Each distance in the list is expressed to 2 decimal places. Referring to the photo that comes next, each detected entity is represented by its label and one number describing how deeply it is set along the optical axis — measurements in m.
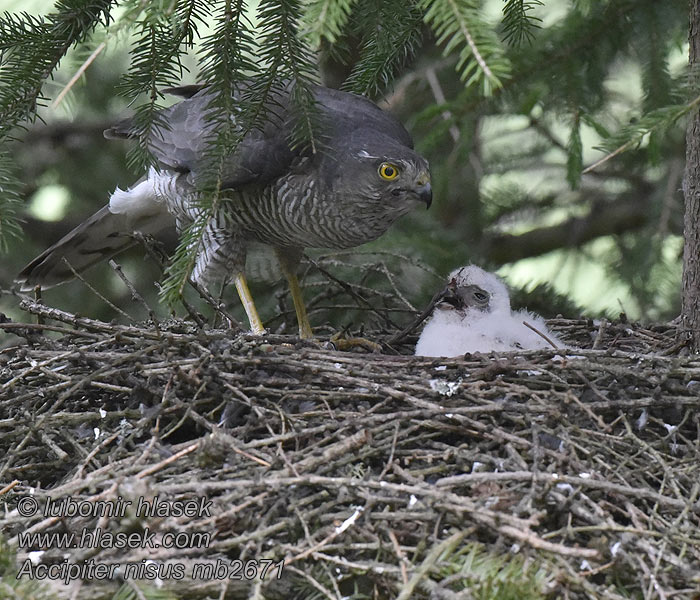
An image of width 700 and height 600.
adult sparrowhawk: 8.21
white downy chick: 8.07
